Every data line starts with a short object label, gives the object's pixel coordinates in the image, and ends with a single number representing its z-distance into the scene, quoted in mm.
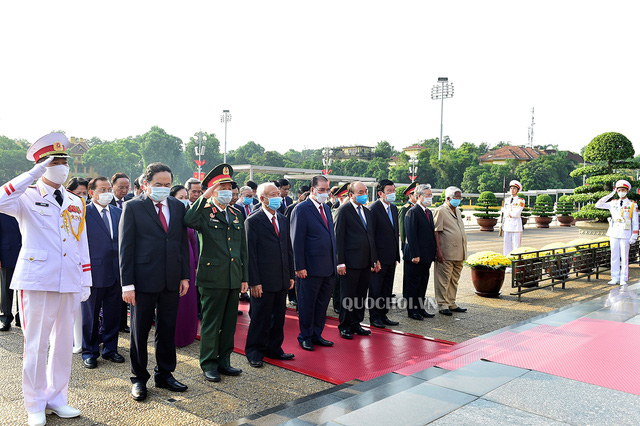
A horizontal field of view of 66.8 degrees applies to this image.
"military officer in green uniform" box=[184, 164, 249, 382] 4523
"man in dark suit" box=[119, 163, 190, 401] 4047
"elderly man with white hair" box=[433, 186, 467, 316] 7469
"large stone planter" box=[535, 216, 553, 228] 29312
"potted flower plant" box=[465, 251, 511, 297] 8570
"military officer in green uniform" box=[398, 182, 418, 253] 7714
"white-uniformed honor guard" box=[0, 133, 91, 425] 3494
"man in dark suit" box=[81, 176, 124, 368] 5027
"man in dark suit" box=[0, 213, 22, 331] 5891
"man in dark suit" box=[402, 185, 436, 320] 7180
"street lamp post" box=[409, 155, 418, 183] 42172
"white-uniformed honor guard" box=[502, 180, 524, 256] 11047
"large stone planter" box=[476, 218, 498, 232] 25038
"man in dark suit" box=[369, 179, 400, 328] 6762
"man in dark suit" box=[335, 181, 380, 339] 6172
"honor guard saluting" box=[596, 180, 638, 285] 10094
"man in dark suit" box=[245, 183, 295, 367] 5066
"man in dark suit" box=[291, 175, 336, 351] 5691
